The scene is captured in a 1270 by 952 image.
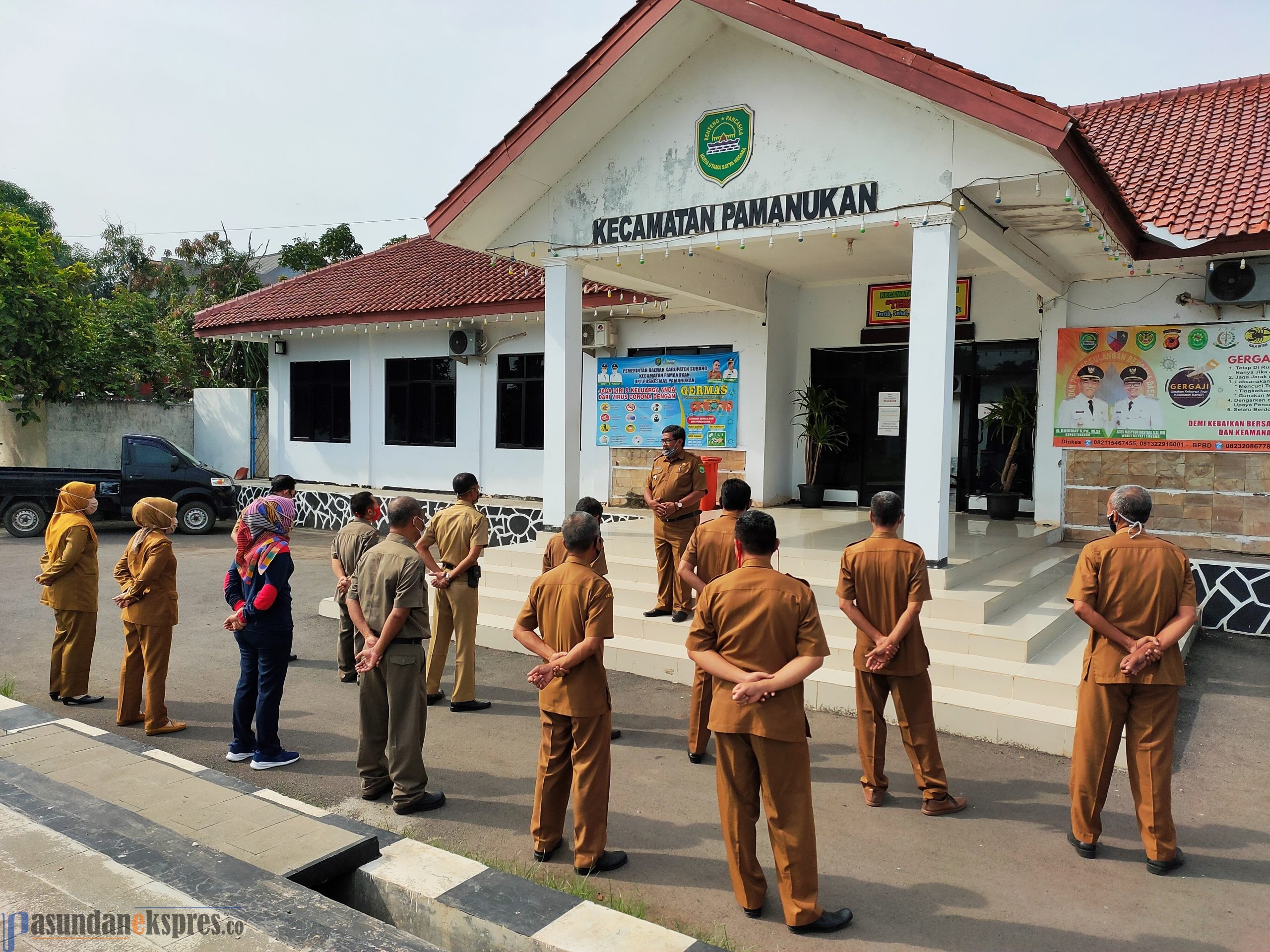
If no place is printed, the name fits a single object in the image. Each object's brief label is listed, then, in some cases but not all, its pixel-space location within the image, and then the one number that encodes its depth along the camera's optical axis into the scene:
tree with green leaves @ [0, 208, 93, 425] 15.27
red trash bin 10.50
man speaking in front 6.96
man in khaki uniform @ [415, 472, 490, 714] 6.11
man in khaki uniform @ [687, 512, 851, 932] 3.31
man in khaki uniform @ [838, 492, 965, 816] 4.44
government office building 6.79
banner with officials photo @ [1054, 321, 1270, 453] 8.57
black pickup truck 13.82
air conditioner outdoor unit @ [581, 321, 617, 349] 12.31
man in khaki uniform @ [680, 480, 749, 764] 5.17
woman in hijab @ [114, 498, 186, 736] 5.55
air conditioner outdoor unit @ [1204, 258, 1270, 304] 8.20
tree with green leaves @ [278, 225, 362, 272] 26.80
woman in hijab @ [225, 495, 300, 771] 5.03
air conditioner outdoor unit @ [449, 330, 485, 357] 13.77
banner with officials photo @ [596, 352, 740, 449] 11.60
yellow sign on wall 11.01
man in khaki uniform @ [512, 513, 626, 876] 3.82
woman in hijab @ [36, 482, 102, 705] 6.07
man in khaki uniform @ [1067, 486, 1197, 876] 3.90
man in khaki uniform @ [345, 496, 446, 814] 4.44
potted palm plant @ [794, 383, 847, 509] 11.26
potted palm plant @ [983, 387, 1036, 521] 10.26
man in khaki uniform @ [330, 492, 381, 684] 5.74
